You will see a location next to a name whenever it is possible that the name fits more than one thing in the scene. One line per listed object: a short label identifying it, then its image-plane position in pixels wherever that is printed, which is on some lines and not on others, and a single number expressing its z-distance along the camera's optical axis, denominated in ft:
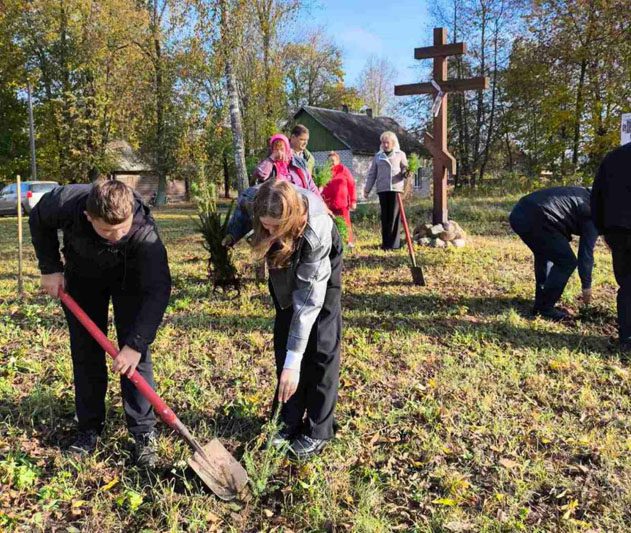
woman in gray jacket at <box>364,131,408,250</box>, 24.44
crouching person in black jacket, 15.20
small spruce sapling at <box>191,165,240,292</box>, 18.13
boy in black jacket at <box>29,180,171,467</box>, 7.64
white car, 63.26
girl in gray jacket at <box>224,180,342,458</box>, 7.30
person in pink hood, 16.84
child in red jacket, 26.03
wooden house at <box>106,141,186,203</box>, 96.63
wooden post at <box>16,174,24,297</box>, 18.98
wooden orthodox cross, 24.53
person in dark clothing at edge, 13.06
